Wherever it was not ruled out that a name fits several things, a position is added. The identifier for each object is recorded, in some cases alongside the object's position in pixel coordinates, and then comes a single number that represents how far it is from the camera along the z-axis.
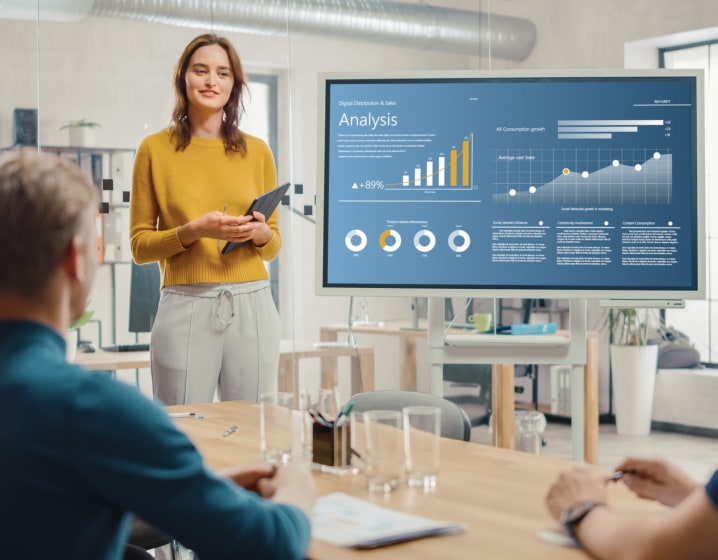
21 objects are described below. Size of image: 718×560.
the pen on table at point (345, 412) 1.96
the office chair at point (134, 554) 2.12
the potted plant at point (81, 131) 4.90
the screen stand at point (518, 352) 3.46
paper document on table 1.42
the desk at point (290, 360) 4.91
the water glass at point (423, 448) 1.75
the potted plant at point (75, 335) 4.88
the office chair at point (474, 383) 5.75
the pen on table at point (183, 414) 2.63
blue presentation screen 3.34
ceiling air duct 4.97
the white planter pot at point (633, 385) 7.02
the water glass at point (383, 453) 1.73
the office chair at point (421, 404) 2.57
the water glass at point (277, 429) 1.86
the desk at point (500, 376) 5.46
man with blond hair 1.13
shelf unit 4.95
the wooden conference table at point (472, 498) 1.38
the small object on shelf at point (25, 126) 4.86
